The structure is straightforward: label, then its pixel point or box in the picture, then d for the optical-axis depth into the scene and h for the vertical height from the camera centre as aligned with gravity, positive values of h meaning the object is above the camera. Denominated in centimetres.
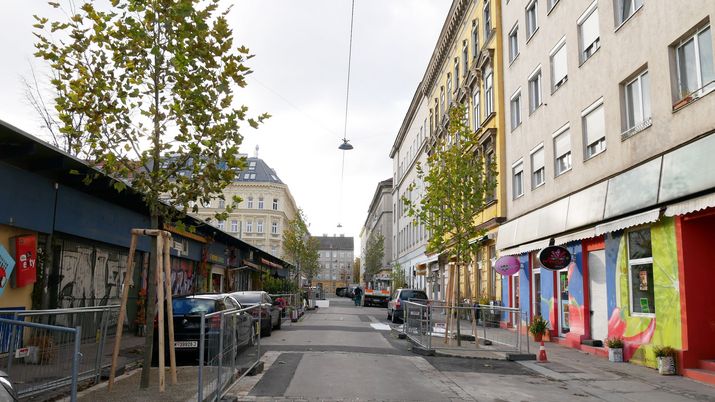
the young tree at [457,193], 1808 +288
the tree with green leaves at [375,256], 8356 +442
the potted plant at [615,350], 1399 -141
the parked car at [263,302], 1877 -57
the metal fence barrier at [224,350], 760 -97
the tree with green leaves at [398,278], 5616 +89
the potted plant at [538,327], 1784 -115
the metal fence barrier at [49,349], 690 -87
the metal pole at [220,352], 812 -93
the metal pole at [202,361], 721 -93
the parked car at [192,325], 1025 -79
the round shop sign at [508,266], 1975 +76
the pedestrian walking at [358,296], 5506 -88
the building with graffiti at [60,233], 1145 +116
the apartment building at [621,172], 1170 +295
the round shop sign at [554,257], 1555 +84
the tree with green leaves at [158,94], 821 +268
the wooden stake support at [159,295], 841 -16
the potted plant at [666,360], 1176 -136
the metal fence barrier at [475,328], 1500 -106
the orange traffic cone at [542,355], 1390 -155
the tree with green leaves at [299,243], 5144 +376
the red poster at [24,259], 1186 +45
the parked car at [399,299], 2836 -58
